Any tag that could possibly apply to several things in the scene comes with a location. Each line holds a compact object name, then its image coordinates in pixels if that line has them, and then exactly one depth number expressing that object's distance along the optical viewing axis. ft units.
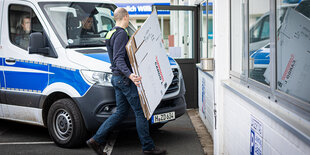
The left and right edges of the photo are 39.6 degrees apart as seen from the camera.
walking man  17.42
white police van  18.75
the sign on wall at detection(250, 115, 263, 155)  12.06
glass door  30.40
